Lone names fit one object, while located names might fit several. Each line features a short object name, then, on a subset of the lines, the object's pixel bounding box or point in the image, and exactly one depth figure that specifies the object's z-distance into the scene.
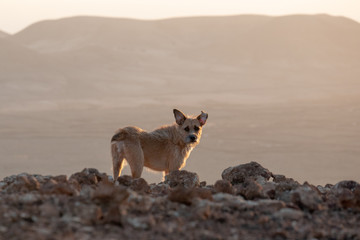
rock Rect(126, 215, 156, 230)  10.71
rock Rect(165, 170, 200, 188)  17.39
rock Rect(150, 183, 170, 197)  15.22
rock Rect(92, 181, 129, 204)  11.71
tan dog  19.69
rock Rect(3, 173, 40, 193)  14.26
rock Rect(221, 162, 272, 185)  18.84
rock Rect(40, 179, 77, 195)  12.70
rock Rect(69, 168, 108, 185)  16.31
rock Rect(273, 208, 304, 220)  12.02
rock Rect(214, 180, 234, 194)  14.74
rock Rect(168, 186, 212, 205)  12.50
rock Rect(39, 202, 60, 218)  10.84
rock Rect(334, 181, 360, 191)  17.38
